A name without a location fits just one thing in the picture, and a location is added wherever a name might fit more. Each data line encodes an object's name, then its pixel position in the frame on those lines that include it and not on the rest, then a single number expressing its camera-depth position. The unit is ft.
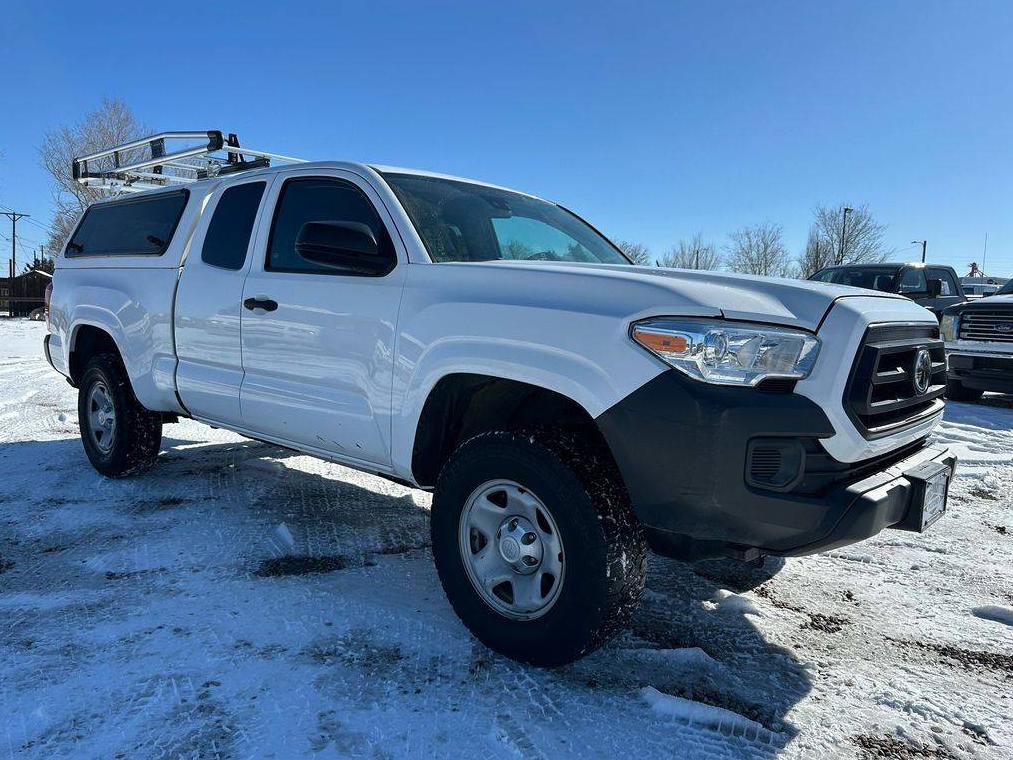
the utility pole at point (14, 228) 150.57
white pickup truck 6.88
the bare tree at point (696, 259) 176.06
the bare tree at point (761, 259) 164.04
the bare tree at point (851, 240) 142.51
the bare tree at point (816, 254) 146.92
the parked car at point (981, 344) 27.02
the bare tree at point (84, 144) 96.07
